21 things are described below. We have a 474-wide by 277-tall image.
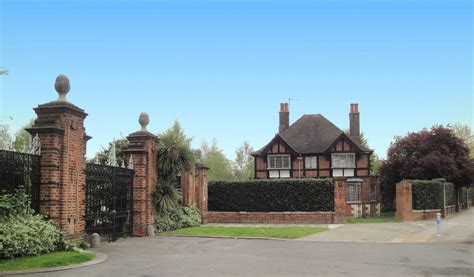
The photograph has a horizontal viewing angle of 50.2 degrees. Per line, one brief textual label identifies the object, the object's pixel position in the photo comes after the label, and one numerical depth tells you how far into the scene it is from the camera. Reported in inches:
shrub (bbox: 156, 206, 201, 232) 834.8
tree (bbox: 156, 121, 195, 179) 840.3
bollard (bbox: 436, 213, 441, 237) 782.4
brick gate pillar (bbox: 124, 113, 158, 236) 768.3
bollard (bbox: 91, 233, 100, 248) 587.2
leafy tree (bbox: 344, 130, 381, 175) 2274.9
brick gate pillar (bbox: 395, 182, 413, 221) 1119.6
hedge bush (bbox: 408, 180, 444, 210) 1161.4
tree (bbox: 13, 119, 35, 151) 1395.8
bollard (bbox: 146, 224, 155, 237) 765.9
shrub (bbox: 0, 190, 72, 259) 435.5
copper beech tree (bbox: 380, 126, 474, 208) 1407.5
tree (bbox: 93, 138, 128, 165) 1092.9
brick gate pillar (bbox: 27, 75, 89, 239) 523.2
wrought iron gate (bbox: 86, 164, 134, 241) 633.0
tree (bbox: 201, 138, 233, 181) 2736.2
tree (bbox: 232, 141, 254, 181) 2854.3
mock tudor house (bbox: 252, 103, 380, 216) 1643.7
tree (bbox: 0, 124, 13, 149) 494.0
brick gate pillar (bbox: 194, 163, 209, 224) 1078.4
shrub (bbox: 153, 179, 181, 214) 819.4
